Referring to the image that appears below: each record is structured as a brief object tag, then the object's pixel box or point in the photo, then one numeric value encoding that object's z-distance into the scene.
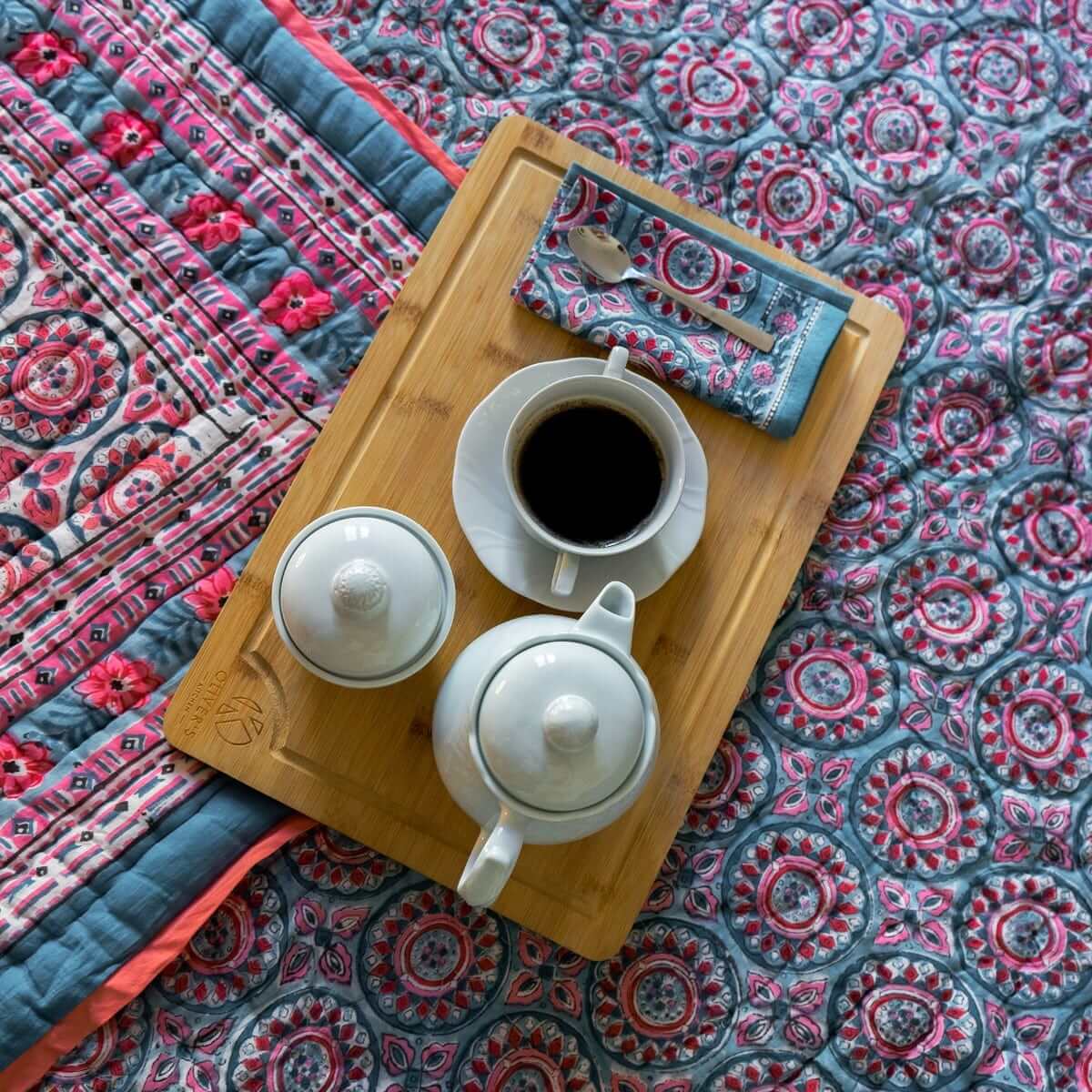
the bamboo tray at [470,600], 0.76
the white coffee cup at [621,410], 0.70
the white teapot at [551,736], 0.60
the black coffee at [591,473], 0.73
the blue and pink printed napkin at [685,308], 0.79
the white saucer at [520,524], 0.74
